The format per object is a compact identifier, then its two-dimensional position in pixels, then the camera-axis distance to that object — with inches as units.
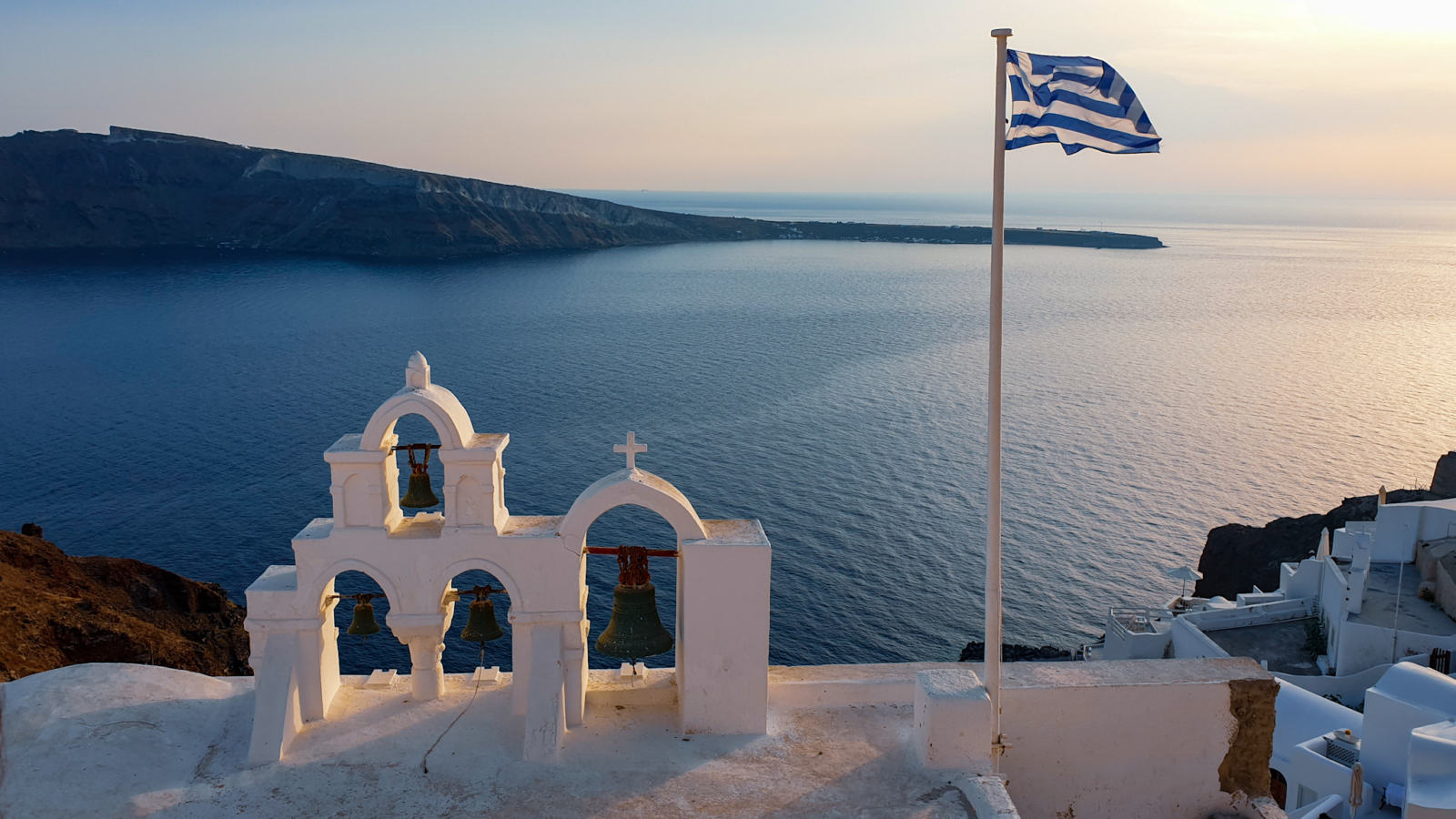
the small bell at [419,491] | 443.5
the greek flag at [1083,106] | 370.3
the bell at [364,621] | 466.6
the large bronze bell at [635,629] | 406.6
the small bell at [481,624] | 455.2
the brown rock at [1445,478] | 1720.0
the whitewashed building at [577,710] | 369.4
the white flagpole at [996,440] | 356.2
